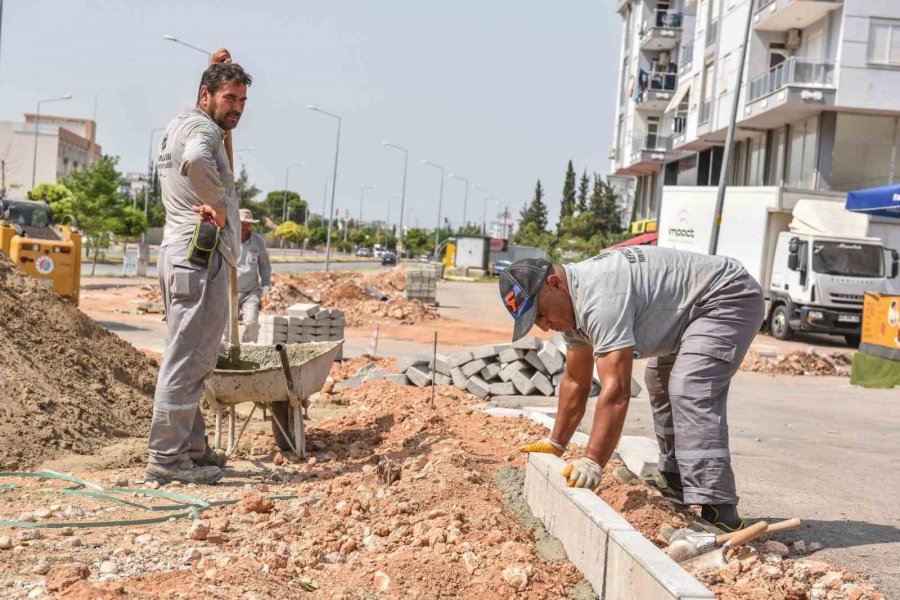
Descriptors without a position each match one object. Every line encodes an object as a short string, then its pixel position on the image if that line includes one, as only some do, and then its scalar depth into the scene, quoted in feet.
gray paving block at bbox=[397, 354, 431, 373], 36.35
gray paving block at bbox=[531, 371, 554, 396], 34.53
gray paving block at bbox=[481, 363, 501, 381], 35.37
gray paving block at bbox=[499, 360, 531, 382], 34.96
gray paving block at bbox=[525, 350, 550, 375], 34.94
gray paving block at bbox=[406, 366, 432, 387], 35.37
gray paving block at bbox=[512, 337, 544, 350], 35.06
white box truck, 72.79
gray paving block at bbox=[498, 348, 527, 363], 35.22
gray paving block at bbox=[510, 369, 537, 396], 34.55
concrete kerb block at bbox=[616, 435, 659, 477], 19.53
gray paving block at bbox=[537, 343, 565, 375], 34.81
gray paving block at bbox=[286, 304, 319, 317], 49.96
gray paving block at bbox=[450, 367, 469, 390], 35.29
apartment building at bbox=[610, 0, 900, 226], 97.25
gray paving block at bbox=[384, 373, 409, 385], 35.42
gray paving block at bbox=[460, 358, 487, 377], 35.50
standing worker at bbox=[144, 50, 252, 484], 18.84
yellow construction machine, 50.65
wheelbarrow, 20.80
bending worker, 15.06
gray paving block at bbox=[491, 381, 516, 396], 34.49
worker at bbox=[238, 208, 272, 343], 37.17
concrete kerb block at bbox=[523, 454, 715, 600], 11.45
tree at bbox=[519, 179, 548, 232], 445.78
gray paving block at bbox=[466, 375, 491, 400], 34.50
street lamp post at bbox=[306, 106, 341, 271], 169.87
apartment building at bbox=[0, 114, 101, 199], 304.09
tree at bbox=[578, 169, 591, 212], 401.08
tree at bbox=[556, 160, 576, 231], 397.76
